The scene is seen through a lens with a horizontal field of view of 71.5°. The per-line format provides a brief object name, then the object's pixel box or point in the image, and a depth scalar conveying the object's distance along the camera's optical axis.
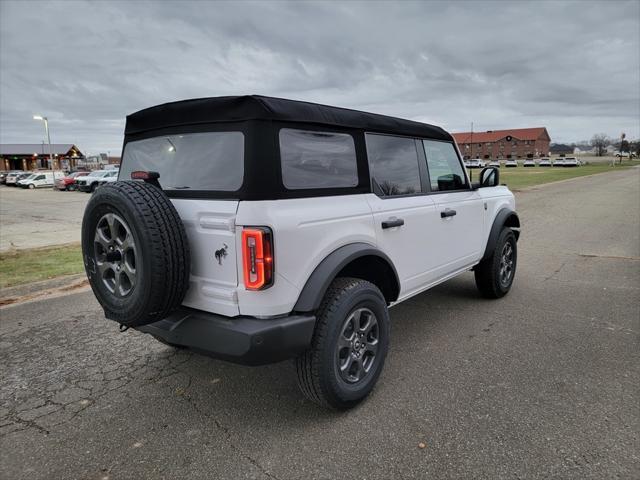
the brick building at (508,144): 107.88
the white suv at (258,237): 2.45
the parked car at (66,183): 34.09
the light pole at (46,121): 38.19
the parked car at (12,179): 43.09
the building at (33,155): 72.12
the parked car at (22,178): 40.22
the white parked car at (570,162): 59.66
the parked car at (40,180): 39.47
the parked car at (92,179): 30.85
